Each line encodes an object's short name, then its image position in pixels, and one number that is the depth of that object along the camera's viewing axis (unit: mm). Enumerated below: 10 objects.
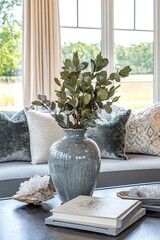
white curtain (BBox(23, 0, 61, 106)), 3796
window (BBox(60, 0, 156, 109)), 4223
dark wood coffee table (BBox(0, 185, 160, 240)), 1430
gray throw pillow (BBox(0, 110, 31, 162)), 2951
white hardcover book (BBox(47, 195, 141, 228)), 1444
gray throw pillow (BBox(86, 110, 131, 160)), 3096
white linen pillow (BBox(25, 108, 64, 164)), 2953
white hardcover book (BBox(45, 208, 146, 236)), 1436
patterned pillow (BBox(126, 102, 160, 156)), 3316
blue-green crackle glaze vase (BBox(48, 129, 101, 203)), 1726
